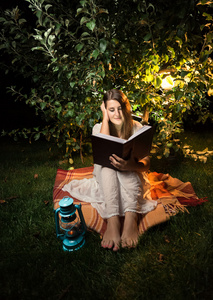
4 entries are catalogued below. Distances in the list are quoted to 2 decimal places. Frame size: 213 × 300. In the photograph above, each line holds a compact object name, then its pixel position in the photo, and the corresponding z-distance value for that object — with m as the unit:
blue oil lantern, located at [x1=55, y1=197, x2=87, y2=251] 1.82
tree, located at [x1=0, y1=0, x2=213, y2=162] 2.15
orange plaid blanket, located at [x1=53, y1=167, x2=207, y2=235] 2.15
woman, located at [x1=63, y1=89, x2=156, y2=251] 1.97
